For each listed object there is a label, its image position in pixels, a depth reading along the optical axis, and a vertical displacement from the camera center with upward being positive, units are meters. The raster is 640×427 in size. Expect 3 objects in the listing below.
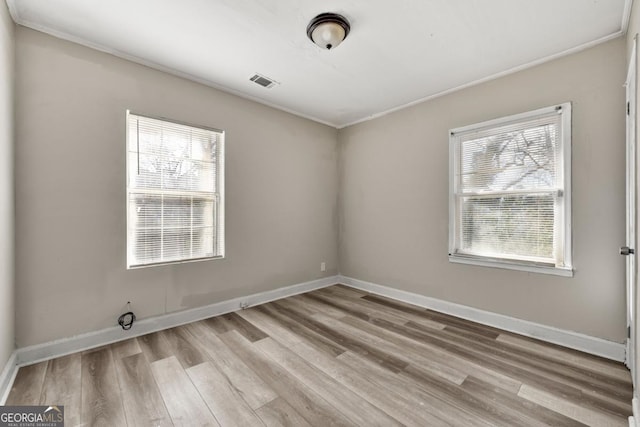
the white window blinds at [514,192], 2.43 +0.22
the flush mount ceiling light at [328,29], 1.98 +1.39
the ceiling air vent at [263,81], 2.88 +1.46
